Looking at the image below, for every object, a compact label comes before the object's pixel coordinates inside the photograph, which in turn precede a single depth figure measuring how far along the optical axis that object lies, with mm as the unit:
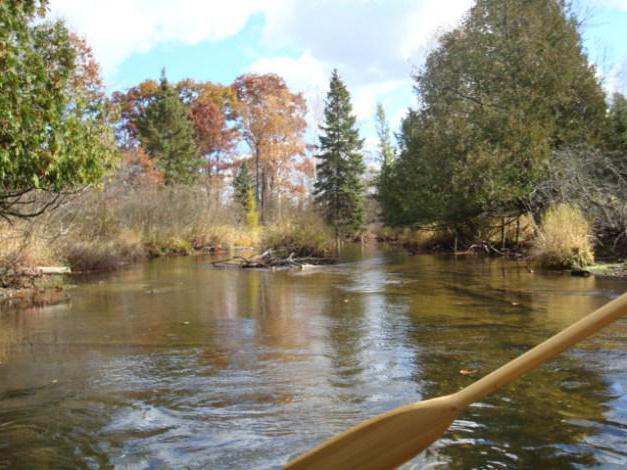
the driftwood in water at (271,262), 20219
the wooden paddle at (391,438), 2732
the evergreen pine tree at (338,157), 40656
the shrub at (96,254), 17922
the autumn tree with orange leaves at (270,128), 42094
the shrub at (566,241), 16047
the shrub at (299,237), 21984
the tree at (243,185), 41228
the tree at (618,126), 21561
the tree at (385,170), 34491
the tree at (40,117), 5605
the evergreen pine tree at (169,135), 39562
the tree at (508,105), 21453
